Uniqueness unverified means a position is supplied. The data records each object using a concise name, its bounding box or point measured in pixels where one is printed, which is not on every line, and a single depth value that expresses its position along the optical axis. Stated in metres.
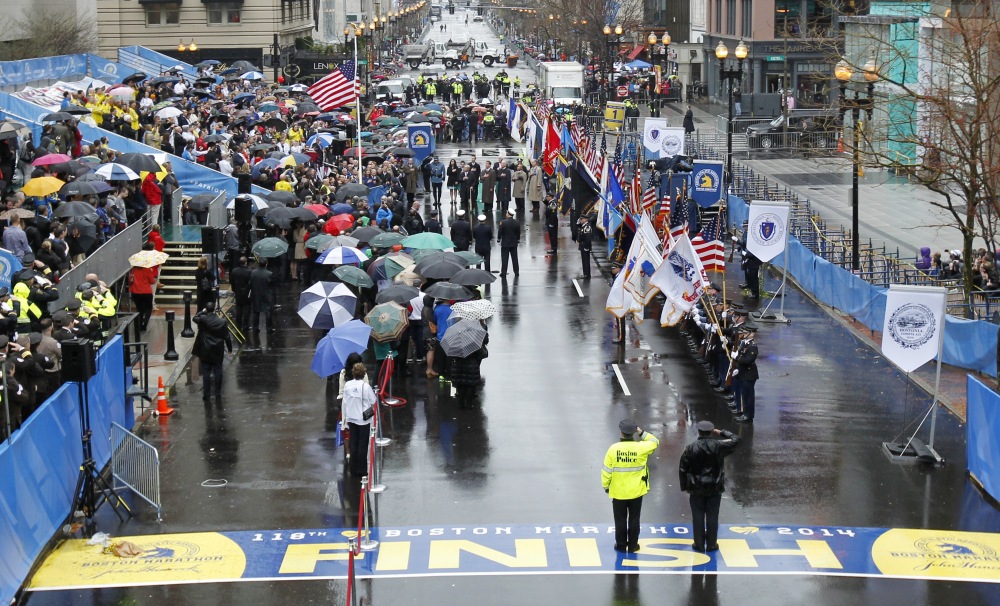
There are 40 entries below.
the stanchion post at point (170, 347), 23.39
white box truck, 76.88
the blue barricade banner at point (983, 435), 16.44
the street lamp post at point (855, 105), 26.03
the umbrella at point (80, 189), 25.62
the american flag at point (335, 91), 37.31
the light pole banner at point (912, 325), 18.42
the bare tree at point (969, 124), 24.03
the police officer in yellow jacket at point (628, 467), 14.34
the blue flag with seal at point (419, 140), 48.16
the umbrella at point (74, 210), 24.70
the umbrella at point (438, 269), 23.91
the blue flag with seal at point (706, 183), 37.94
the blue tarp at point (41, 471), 13.67
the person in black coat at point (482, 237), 29.92
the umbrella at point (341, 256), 25.28
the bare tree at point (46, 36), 60.19
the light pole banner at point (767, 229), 28.17
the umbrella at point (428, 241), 26.31
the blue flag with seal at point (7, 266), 21.80
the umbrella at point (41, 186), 25.89
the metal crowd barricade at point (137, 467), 16.38
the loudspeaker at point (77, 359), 15.62
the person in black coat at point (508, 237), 30.62
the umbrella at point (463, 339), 20.48
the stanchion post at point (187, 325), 25.30
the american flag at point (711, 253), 25.50
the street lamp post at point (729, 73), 37.91
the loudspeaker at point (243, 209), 30.14
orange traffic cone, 20.50
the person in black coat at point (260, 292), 25.03
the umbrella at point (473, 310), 21.67
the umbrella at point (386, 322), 21.70
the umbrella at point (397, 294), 22.73
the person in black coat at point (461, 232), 31.42
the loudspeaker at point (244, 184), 33.03
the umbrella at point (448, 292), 22.31
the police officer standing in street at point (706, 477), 14.46
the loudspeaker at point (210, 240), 26.56
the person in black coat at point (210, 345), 20.91
